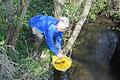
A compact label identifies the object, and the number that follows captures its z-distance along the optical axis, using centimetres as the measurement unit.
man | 359
